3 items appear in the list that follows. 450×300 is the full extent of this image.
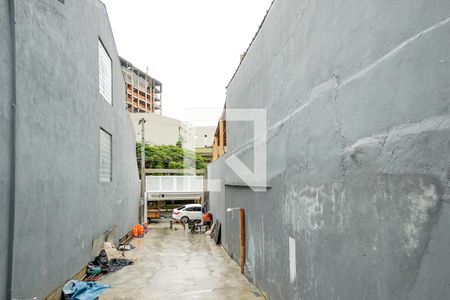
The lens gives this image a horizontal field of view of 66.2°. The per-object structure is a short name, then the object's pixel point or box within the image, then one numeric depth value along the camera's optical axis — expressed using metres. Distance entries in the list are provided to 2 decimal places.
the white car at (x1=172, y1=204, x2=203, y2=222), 23.39
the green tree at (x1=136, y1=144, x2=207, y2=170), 38.09
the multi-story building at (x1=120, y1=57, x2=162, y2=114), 59.09
